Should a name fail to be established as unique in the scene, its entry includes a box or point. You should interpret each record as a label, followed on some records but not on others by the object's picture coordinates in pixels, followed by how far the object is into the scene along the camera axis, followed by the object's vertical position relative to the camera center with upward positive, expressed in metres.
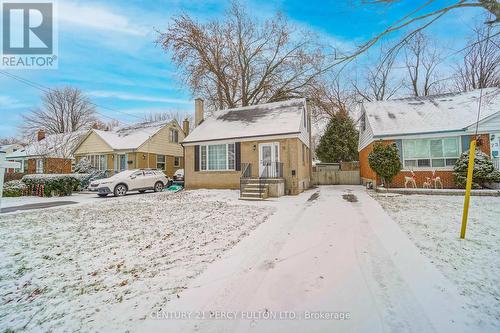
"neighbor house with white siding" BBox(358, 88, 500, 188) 12.13 +1.97
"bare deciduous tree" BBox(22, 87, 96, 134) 36.53 +9.81
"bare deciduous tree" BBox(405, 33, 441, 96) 25.42 +9.55
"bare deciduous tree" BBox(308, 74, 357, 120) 22.80 +7.41
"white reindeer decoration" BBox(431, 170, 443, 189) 12.30 -0.69
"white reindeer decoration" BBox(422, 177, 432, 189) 12.68 -0.87
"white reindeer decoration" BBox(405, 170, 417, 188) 12.54 -0.69
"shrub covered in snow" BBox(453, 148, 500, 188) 10.96 -0.22
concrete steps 11.20 -1.10
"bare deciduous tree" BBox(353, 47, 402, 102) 26.80 +9.44
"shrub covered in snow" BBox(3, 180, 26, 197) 14.27 -1.04
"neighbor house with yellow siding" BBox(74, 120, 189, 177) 21.20 +2.18
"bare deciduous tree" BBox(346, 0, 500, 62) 3.44 +2.42
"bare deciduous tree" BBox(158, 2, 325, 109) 22.28 +11.46
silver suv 13.79 -0.79
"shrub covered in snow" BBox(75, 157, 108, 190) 17.53 -0.20
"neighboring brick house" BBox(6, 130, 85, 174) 20.75 +1.85
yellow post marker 4.66 -0.47
